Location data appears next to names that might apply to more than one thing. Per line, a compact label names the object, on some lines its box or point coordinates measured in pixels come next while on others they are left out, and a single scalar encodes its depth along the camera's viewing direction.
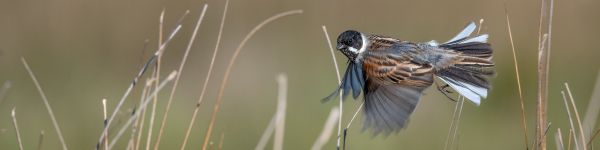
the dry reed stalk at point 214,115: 7.10
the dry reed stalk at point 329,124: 5.84
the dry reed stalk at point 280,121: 6.31
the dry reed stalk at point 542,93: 7.07
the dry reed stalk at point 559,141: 7.01
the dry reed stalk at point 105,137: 6.97
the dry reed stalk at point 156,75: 7.07
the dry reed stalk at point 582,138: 6.83
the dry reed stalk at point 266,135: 6.52
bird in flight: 7.62
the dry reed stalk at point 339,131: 7.17
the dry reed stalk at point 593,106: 7.70
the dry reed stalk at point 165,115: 7.09
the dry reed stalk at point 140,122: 6.96
